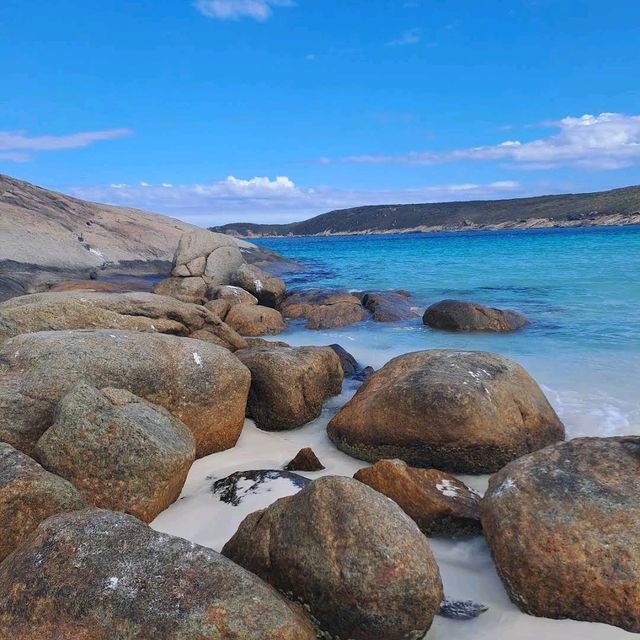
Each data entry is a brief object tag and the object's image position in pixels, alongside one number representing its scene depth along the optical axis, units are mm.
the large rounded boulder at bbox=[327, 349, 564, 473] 6789
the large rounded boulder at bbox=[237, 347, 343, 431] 8344
